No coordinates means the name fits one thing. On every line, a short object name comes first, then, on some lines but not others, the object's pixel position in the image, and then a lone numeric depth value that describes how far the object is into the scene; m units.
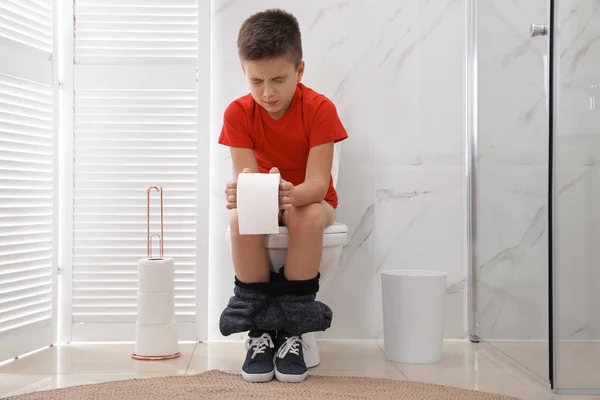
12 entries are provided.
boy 1.78
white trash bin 2.05
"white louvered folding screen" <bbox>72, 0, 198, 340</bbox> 2.35
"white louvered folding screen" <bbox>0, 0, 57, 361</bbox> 2.02
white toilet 1.82
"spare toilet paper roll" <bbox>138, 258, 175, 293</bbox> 2.11
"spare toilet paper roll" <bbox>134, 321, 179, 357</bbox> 2.09
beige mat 1.59
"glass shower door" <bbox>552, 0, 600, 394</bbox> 1.73
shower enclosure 1.73
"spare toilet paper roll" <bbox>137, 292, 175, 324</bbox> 2.11
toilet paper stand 2.07
